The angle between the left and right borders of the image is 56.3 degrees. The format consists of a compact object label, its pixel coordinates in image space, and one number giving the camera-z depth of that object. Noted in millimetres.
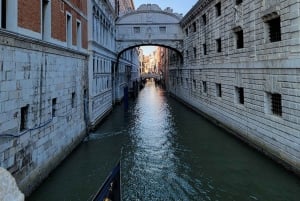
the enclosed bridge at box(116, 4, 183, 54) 23875
